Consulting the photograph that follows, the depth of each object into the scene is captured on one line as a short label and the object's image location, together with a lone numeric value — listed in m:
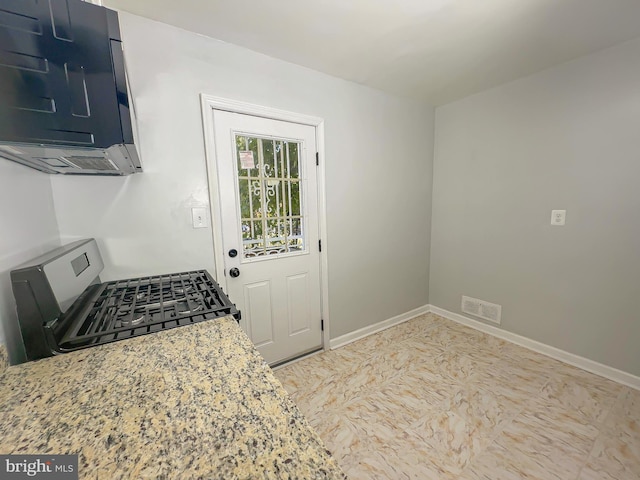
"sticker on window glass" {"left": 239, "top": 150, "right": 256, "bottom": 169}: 1.88
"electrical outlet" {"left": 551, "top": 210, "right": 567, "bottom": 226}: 2.14
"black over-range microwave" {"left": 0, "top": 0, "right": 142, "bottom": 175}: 0.59
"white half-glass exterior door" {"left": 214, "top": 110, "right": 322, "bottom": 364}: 1.86
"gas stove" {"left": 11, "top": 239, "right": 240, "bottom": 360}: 0.79
